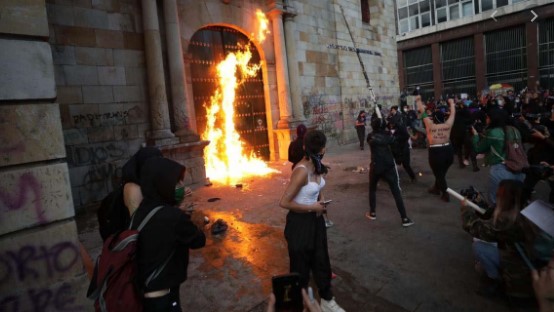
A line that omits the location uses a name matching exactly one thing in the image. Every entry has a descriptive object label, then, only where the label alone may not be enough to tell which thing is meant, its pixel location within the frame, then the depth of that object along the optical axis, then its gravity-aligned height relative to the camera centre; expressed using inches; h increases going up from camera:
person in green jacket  177.2 -23.8
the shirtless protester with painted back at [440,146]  225.8 -24.6
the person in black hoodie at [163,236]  74.0 -23.1
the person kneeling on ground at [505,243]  111.0 -48.9
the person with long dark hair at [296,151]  172.2 -14.2
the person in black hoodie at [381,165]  197.1 -30.5
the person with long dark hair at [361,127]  500.4 -13.1
